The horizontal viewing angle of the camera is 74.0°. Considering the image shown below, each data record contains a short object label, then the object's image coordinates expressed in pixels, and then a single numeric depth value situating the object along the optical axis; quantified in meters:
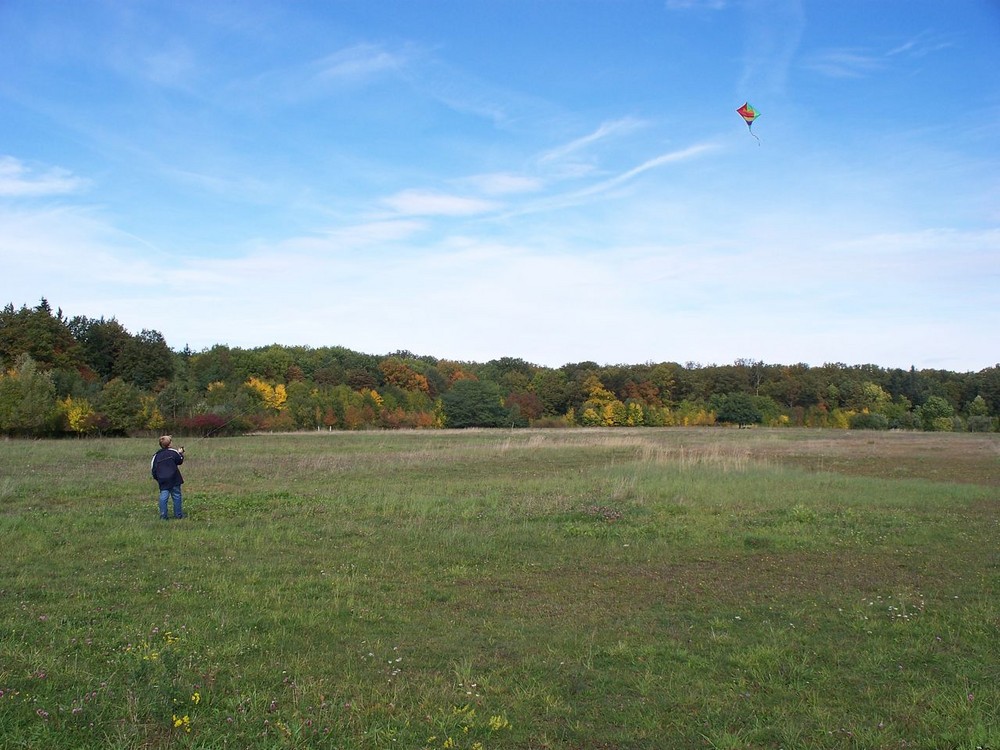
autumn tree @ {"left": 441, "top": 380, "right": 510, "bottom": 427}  88.44
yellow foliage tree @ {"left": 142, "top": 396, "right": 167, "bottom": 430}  53.56
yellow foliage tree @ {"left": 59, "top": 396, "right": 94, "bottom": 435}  50.31
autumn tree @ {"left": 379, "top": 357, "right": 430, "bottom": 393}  107.62
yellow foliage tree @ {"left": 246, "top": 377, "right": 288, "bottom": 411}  80.12
